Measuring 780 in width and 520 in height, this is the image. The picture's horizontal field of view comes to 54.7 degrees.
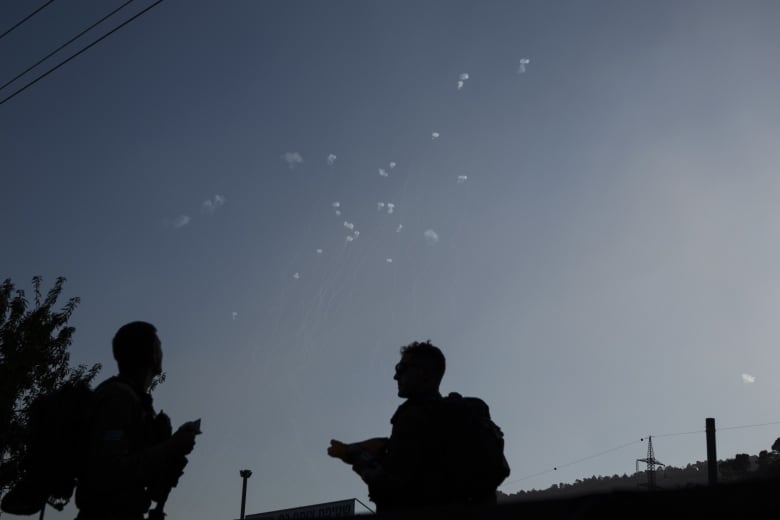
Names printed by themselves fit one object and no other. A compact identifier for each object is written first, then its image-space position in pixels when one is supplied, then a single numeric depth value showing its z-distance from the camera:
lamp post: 37.16
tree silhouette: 21.52
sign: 16.14
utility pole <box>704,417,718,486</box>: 27.02
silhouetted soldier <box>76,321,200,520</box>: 3.07
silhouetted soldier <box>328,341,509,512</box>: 3.64
